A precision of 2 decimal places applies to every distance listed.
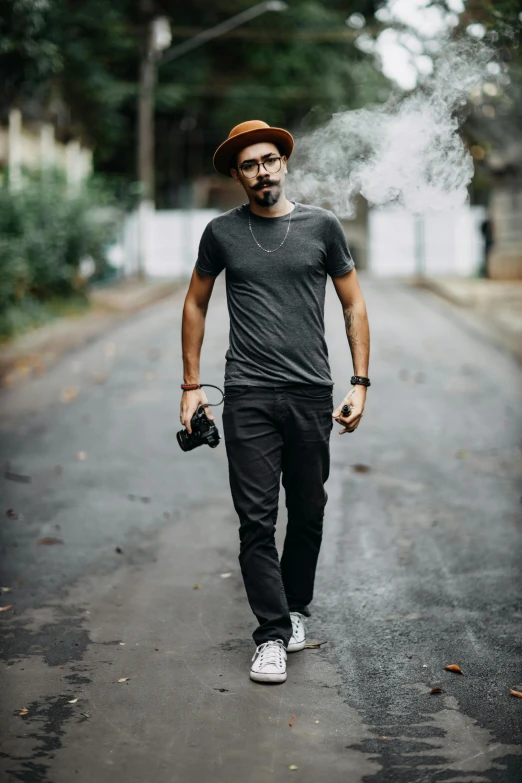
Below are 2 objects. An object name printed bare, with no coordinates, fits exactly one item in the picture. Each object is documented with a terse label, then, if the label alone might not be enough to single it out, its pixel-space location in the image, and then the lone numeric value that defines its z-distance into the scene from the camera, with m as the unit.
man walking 4.25
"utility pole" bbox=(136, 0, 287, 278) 28.42
